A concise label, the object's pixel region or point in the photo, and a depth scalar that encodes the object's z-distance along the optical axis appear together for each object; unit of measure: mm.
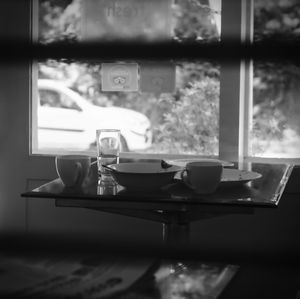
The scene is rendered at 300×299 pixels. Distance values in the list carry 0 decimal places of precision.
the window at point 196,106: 2266
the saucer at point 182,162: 1608
